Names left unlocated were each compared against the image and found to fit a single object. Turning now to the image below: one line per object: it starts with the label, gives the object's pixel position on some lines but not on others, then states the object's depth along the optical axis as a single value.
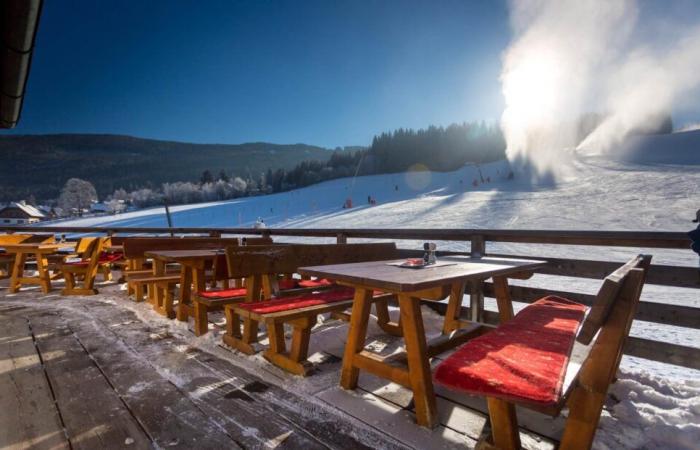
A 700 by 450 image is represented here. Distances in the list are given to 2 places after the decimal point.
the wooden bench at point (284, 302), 2.49
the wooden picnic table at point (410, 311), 1.88
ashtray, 2.42
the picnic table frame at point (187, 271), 3.38
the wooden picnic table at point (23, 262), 5.18
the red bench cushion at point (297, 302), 2.57
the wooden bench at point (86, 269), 5.07
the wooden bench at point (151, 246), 4.33
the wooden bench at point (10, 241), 6.09
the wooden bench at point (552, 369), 1.15
